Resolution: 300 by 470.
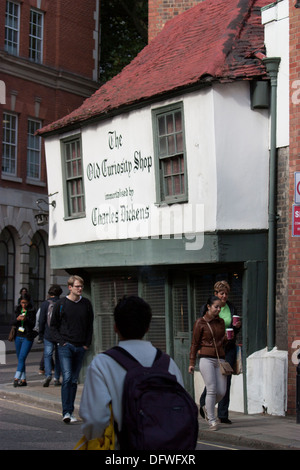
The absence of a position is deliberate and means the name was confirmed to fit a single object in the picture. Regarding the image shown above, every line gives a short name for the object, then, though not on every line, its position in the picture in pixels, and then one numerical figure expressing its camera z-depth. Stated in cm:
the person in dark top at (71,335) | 1142
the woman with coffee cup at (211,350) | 1112
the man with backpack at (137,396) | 457
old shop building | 1334
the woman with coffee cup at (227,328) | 1177
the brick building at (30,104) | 2970
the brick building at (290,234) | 1271
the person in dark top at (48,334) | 1570
